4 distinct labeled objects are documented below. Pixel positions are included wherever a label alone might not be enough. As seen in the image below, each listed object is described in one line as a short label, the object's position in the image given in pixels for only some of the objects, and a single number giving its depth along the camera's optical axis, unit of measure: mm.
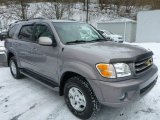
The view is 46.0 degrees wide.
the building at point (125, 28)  21297
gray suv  2963
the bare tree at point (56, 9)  31103
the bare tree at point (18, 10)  31531
